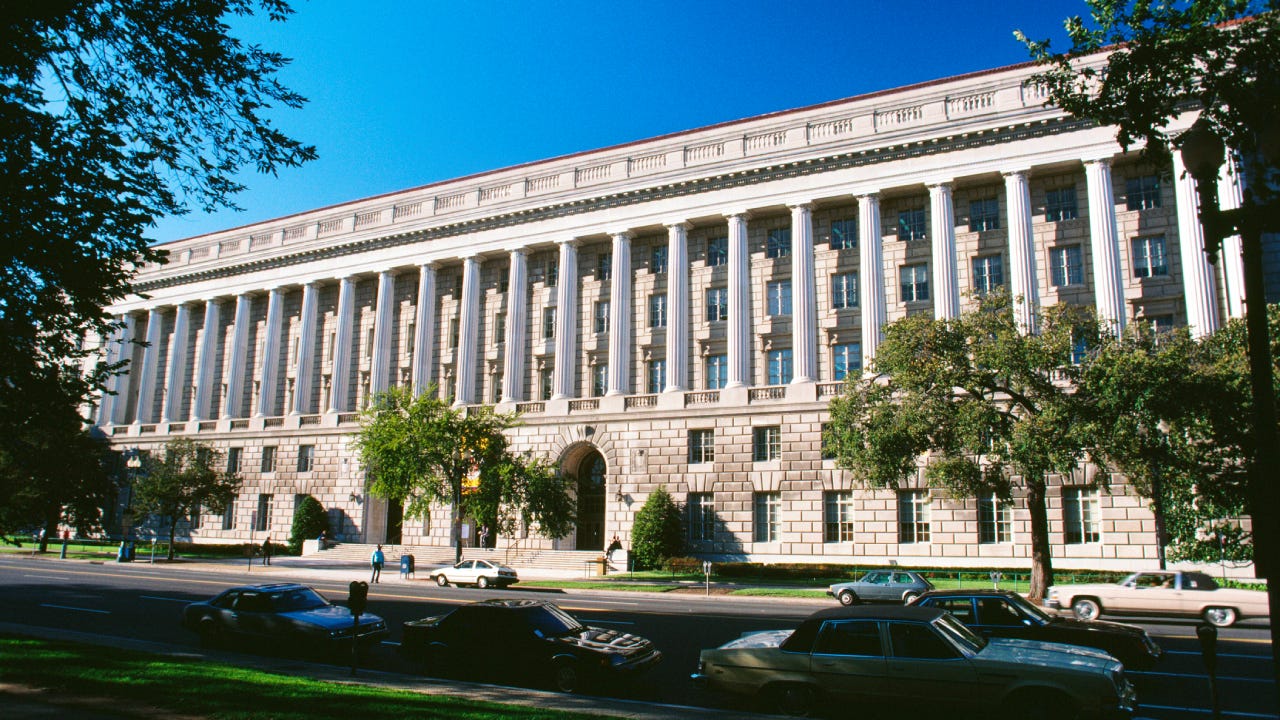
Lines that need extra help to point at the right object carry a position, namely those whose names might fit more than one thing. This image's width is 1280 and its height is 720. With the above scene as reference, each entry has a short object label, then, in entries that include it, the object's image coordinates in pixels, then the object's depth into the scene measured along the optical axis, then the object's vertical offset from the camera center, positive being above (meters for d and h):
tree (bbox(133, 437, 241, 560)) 51.12 +0.76
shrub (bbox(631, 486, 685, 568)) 42.31 -1.61
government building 39.50 +11.46
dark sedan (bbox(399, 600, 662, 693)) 13.60 -2.47
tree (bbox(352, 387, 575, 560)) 40.94 +1.50
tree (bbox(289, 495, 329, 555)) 54.38 -1.54
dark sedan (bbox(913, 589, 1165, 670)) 14.50 -2.18
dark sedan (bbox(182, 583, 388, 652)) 16.88 -2.52
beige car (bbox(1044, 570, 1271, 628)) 22.31 -2.60
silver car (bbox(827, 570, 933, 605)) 27.83 -2.84
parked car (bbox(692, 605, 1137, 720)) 10.42 -2.20
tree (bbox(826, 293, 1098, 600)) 27.27 +3.28
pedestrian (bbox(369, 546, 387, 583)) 38.09 -2.83
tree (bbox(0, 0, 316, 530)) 12.99 +5.59
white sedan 35.59 -3.22
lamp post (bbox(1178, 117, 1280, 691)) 7.21 +1.88
